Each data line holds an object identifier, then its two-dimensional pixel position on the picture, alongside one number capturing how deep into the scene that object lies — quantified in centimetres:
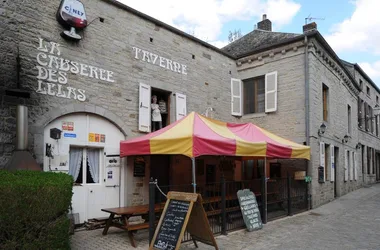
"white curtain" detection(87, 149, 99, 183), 768
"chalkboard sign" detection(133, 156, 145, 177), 837
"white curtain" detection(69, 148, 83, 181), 732
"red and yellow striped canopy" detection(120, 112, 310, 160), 602
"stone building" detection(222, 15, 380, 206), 1079
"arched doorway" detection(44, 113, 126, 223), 702
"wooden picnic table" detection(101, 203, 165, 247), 572
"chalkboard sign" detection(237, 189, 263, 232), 695
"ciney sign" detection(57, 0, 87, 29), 716
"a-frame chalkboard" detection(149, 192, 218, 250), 479
